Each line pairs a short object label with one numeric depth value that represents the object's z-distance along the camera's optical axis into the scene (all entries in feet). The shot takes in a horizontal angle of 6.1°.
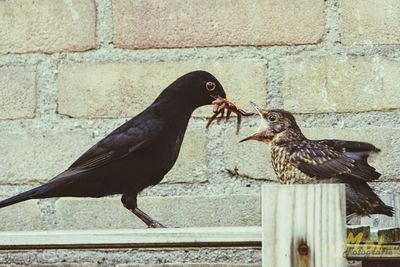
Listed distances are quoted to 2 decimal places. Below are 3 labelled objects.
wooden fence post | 10.16
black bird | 10.98
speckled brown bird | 10.82
